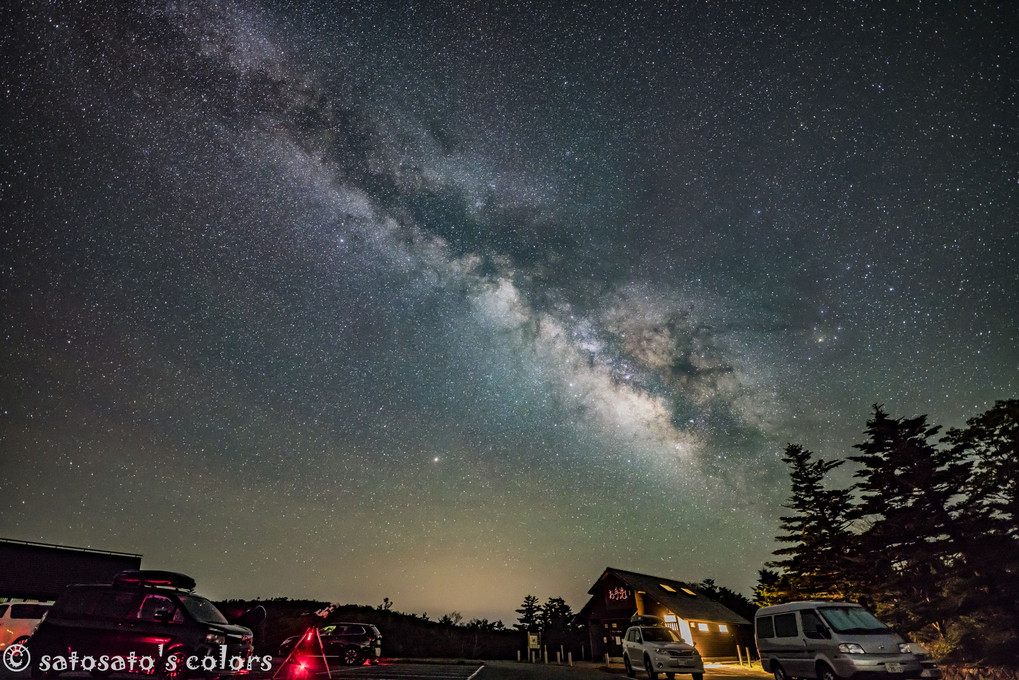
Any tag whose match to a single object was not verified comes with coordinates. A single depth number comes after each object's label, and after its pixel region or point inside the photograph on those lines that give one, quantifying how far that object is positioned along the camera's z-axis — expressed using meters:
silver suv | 18.30
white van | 12.26
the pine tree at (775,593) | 36.84
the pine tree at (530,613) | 74.78
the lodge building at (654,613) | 38.75
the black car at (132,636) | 9.80
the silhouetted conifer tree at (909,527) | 23.05
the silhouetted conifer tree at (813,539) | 33.38
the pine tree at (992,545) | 20.14
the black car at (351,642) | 22.81
